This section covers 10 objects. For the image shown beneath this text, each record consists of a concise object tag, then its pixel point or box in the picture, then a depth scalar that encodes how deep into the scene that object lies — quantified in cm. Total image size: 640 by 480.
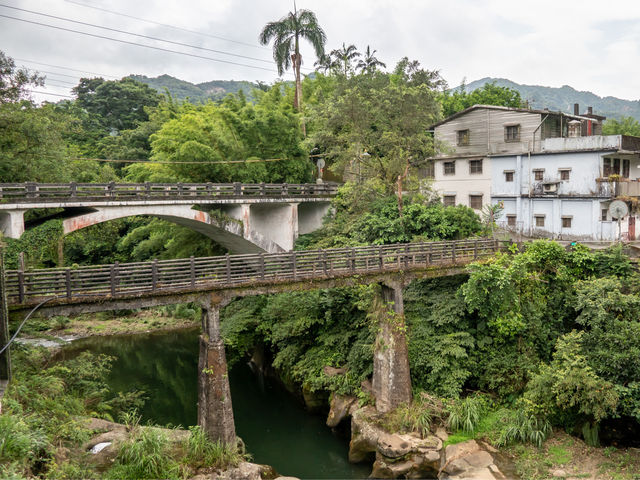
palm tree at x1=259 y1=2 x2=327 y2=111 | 3966
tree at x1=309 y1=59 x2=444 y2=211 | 2581
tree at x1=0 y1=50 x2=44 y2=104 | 2377
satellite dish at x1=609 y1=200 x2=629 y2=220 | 2275
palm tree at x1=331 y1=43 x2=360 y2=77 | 3397
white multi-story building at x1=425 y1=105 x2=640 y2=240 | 2550
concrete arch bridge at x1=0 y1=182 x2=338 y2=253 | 2017
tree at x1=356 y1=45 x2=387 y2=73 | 4102
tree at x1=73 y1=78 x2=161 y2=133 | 6247
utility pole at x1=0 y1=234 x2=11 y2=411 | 1306
